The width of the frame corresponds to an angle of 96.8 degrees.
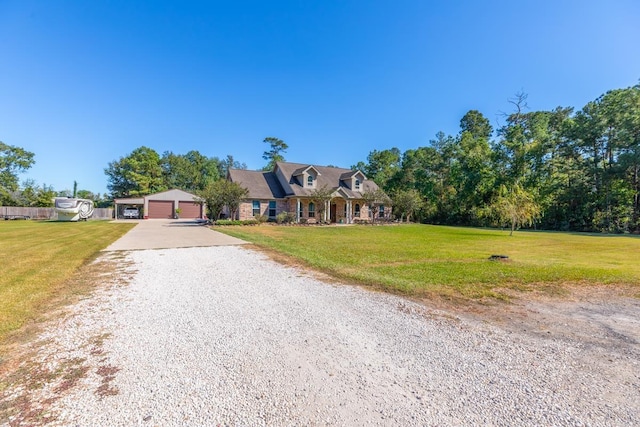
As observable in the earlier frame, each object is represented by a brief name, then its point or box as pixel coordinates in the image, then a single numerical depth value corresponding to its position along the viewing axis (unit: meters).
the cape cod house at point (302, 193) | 26.70
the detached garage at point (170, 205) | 35.56
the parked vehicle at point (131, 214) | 36.84
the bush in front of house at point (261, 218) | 25.33
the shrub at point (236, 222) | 22.84
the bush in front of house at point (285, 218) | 25.36
